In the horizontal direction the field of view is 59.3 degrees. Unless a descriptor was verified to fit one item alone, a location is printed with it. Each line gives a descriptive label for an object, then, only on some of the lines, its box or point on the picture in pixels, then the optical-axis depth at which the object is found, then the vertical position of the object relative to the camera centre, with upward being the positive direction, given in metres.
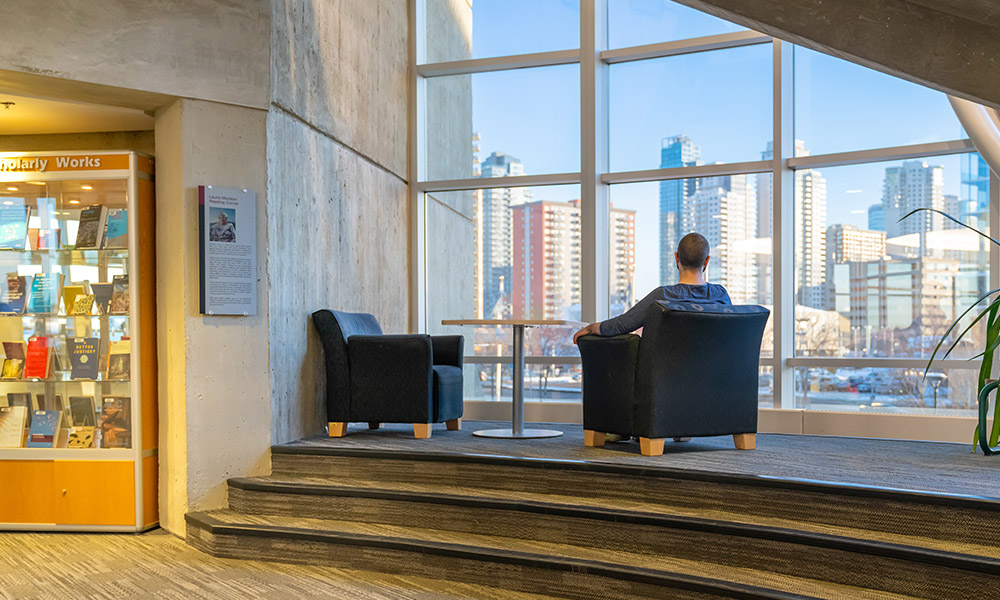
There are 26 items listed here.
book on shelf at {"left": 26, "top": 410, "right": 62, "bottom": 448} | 5.15 -0.80
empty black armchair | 5.58 -0.56
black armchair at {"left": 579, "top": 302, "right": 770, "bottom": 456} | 4.66 -0.46
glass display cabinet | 5.07 -0.29
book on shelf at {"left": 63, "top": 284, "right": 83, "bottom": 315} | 5.21 -0.01
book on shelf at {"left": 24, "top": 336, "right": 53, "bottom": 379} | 5.20 -0.39
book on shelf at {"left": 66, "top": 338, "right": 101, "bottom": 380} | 5.16 -0.38
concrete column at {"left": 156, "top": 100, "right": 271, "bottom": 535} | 4.96 -0.28
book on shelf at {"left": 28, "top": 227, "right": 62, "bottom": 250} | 5.23 +0.33
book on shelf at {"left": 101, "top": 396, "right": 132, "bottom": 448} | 5.13 -0.75
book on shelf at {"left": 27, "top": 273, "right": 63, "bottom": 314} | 5.23 +0.00
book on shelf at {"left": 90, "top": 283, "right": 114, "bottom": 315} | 5.18 -0.02
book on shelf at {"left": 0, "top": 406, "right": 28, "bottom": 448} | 5.18 -0.78
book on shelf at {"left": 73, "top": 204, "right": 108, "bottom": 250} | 5.18 +0.38
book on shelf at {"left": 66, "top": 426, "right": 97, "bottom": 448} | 5.13 -0.84
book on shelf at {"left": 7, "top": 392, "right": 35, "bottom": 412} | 5.23 -0.64
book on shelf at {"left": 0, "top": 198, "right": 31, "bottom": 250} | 5.23 +0.41
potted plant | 4.54 -0.53
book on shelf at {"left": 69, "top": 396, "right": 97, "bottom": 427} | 5.18 -0.70
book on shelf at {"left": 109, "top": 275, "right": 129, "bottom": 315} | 5.14 -0.01
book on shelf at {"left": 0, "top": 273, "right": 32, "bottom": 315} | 5.23 +0.00
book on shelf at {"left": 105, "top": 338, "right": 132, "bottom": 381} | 5.12 -0.39
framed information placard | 4.98 +0.24
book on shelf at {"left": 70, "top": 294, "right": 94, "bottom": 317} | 5.19 -0.08
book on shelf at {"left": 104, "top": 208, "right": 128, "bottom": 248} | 5.15 +0.37
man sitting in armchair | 4.86 +0.00
